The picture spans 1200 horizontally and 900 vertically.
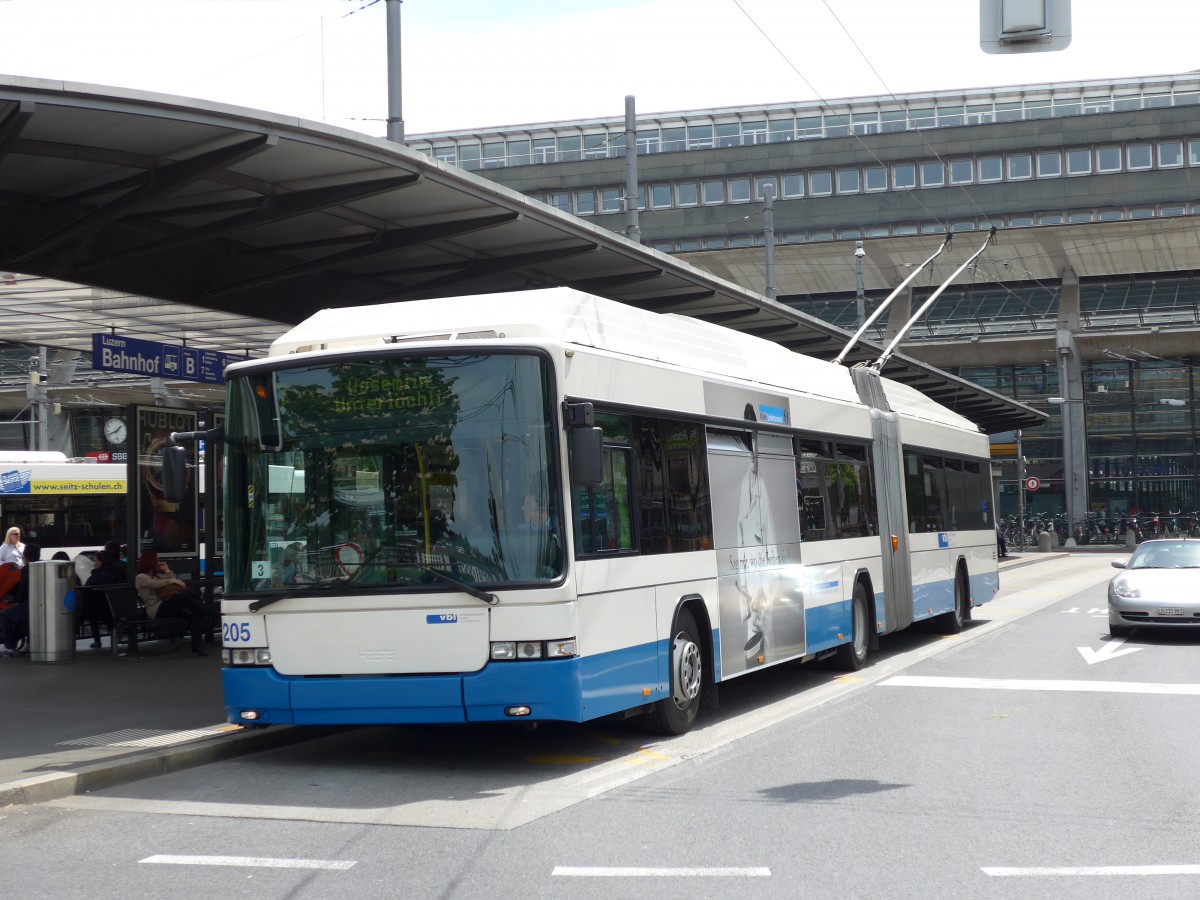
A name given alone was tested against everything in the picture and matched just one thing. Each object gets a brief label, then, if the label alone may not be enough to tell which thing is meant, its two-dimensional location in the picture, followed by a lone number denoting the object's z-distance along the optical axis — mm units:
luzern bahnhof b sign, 15008
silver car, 17531
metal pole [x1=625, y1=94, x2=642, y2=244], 21633
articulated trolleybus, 8703
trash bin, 15562
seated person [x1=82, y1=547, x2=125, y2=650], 16844
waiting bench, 15867
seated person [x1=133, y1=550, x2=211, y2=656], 16203
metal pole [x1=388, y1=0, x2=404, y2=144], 15102
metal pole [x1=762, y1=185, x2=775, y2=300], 28531
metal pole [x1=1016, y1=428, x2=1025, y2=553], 53538
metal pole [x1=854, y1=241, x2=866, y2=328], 33844
